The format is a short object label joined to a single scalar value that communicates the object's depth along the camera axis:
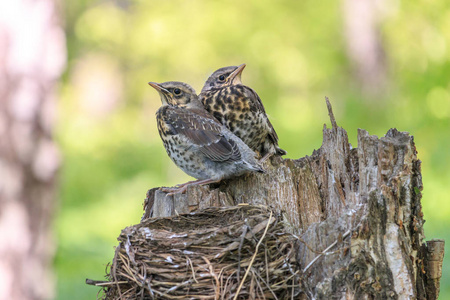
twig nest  7.93
